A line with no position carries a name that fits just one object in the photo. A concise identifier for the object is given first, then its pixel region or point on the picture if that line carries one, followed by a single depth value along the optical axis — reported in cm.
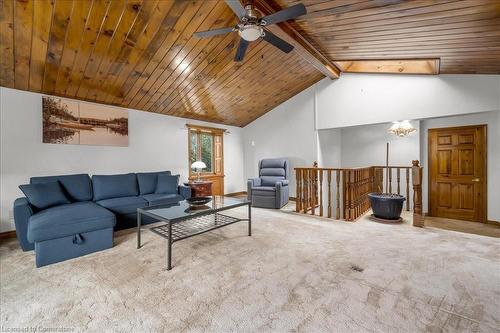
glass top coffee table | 237
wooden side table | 484
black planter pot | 374
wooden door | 410
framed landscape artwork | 368
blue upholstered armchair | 482
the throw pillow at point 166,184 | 428
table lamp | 500
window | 583
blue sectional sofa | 237
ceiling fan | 202
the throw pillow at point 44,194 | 288
